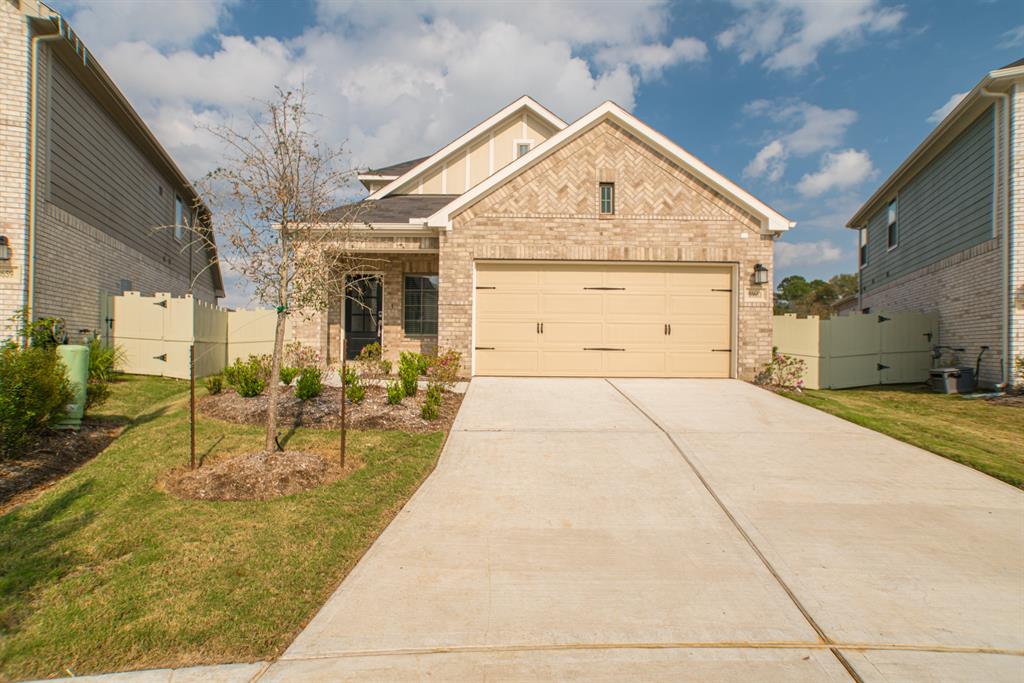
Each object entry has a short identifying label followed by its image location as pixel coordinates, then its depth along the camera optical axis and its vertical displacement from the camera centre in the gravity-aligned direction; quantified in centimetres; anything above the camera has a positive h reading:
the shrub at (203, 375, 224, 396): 875 -87
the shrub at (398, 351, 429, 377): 828 -40
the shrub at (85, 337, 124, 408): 750 -66
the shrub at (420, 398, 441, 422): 716 -105
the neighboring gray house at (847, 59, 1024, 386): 1046 +315
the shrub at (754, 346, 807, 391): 1059 -61
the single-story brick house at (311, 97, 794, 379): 1068 +178
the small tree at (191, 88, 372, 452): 526 +113
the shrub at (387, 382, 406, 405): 751 -85
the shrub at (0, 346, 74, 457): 539 -71
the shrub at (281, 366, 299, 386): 823 -62
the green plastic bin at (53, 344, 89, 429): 639 -60
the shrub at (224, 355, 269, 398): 805 -69
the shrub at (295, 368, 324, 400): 763 -73
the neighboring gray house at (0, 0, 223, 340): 901 +342
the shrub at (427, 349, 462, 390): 939 -56
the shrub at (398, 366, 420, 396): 802 -64
